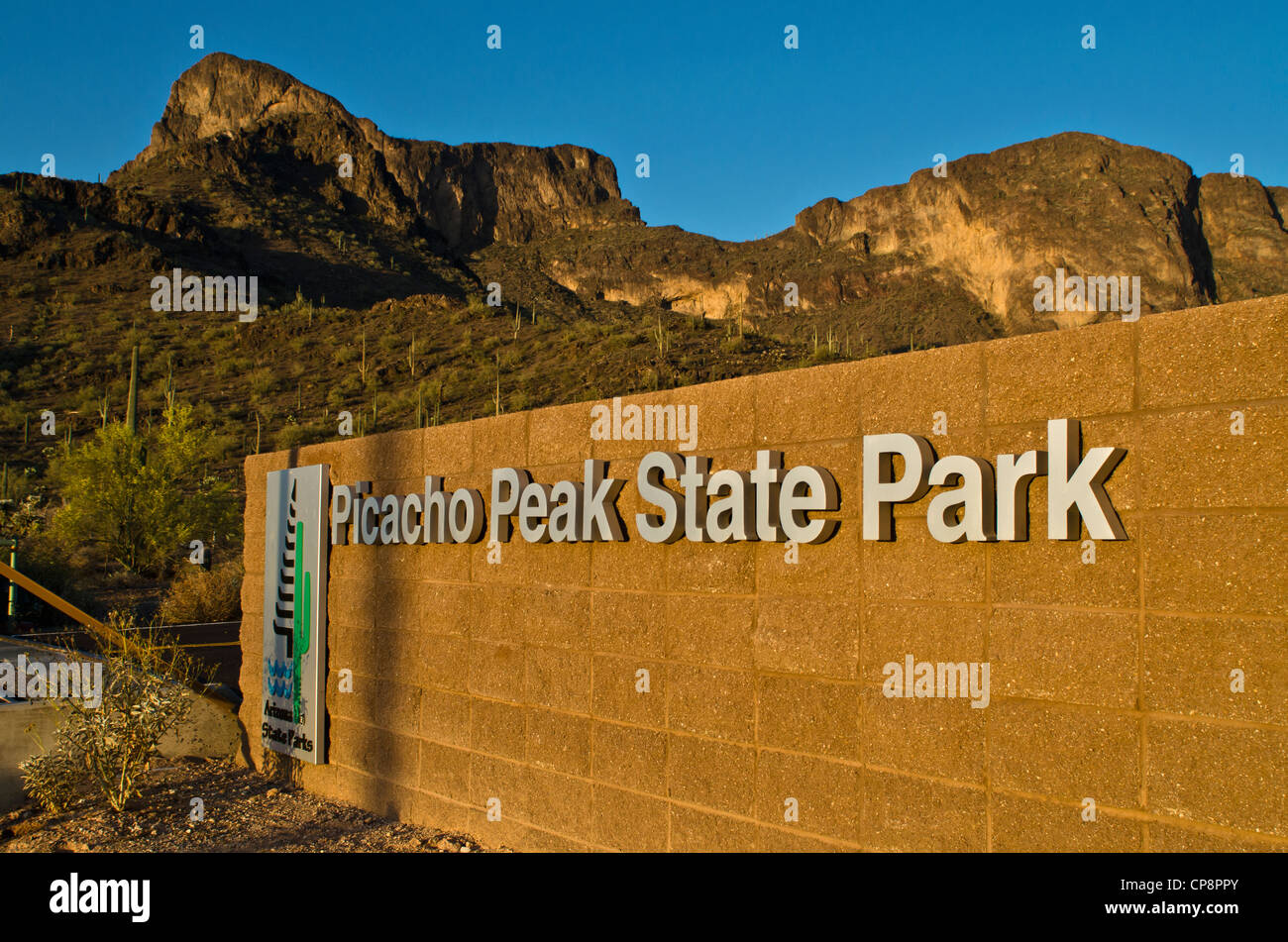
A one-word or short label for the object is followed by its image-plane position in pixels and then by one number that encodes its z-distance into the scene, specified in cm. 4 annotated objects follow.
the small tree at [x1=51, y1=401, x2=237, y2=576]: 2759
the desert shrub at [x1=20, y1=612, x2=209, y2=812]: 844
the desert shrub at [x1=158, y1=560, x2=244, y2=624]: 2283
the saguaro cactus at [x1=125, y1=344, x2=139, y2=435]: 3171
